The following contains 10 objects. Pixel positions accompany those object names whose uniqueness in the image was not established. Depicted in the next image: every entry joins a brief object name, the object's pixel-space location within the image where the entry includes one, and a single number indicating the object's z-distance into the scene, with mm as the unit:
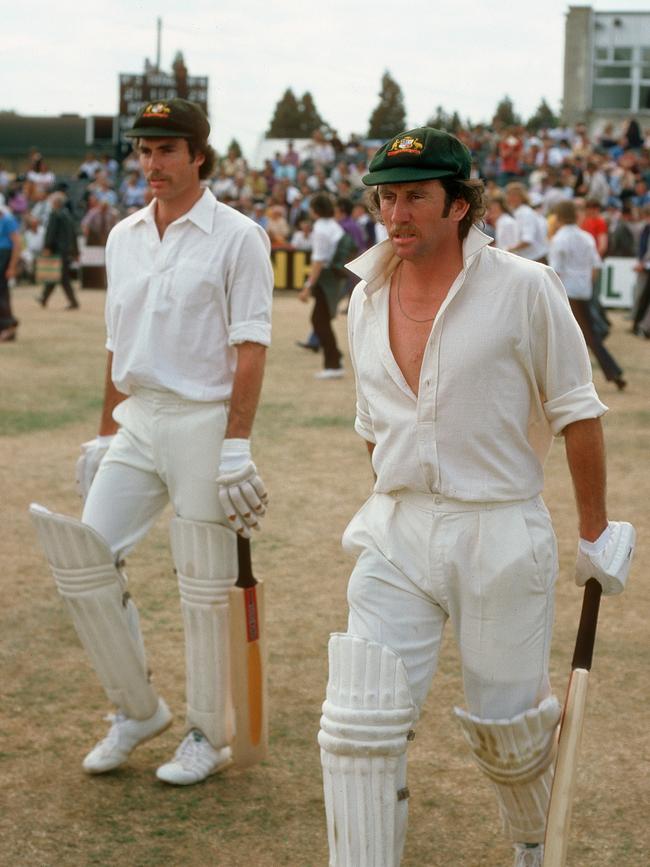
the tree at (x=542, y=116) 63781
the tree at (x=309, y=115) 81125
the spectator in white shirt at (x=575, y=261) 13953
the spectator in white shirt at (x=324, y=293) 14750
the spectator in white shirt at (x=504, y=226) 15438
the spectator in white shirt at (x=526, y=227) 15539
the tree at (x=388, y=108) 79562
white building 46688
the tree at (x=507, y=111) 73150
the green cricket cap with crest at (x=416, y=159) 3416
